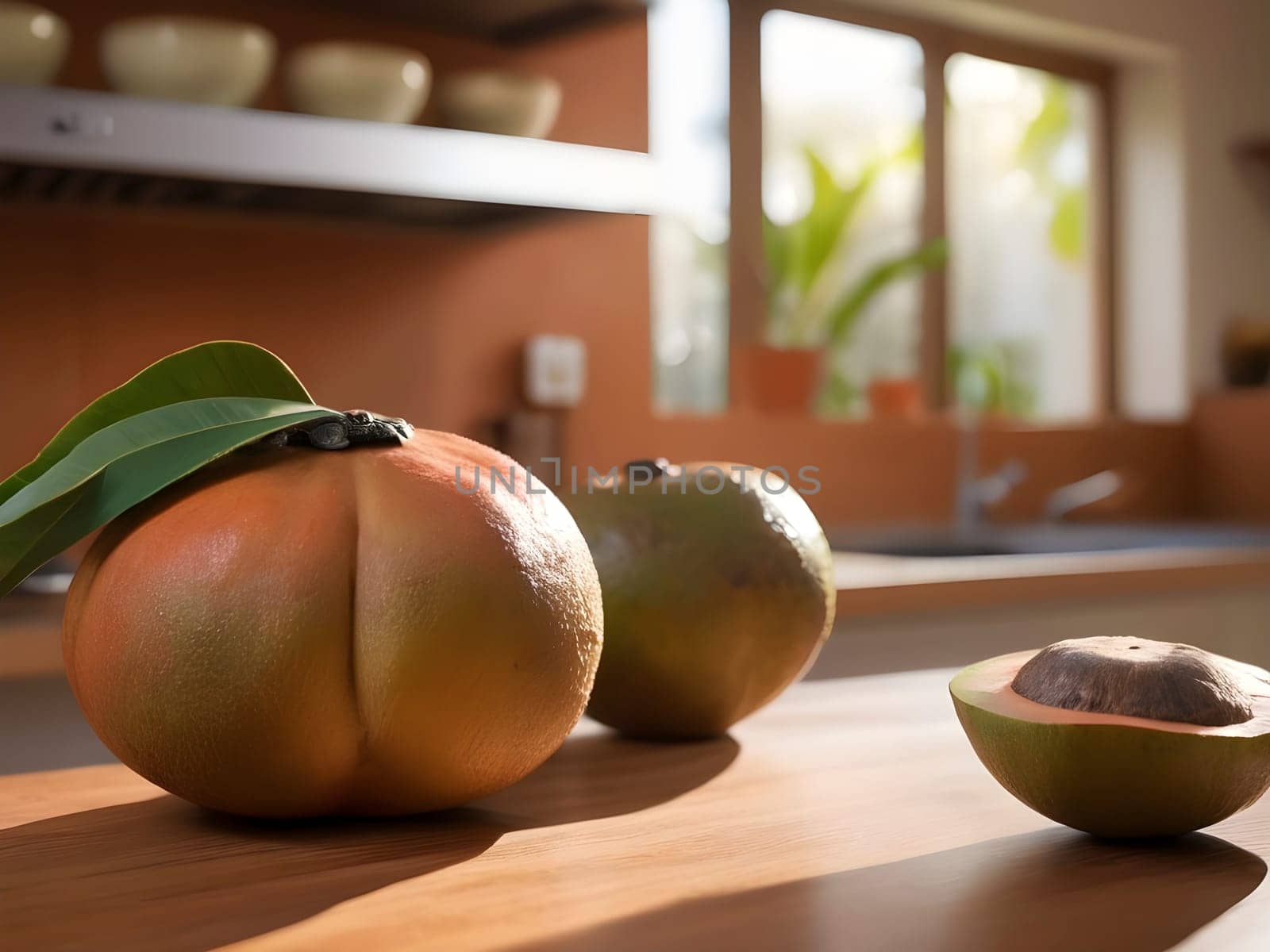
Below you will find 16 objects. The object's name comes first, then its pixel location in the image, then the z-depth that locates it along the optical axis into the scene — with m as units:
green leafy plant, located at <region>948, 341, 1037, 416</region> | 3.56
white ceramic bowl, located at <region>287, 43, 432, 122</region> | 1.84
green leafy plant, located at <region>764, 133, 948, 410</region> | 3.15
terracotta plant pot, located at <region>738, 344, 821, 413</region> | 3.04
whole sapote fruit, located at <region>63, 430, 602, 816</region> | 0.40
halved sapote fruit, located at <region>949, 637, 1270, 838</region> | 0.40
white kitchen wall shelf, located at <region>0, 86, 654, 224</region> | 1.58
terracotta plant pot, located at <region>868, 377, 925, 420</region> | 3.30
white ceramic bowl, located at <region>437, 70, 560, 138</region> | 2.00
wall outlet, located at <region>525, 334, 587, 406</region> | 2.50
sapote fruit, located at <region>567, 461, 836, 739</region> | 0.57
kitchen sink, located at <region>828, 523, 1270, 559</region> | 2.84
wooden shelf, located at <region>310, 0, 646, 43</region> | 2.17
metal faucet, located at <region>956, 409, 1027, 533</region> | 3.15
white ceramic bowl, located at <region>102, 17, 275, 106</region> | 1.71
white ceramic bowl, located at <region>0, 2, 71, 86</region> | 1.66
